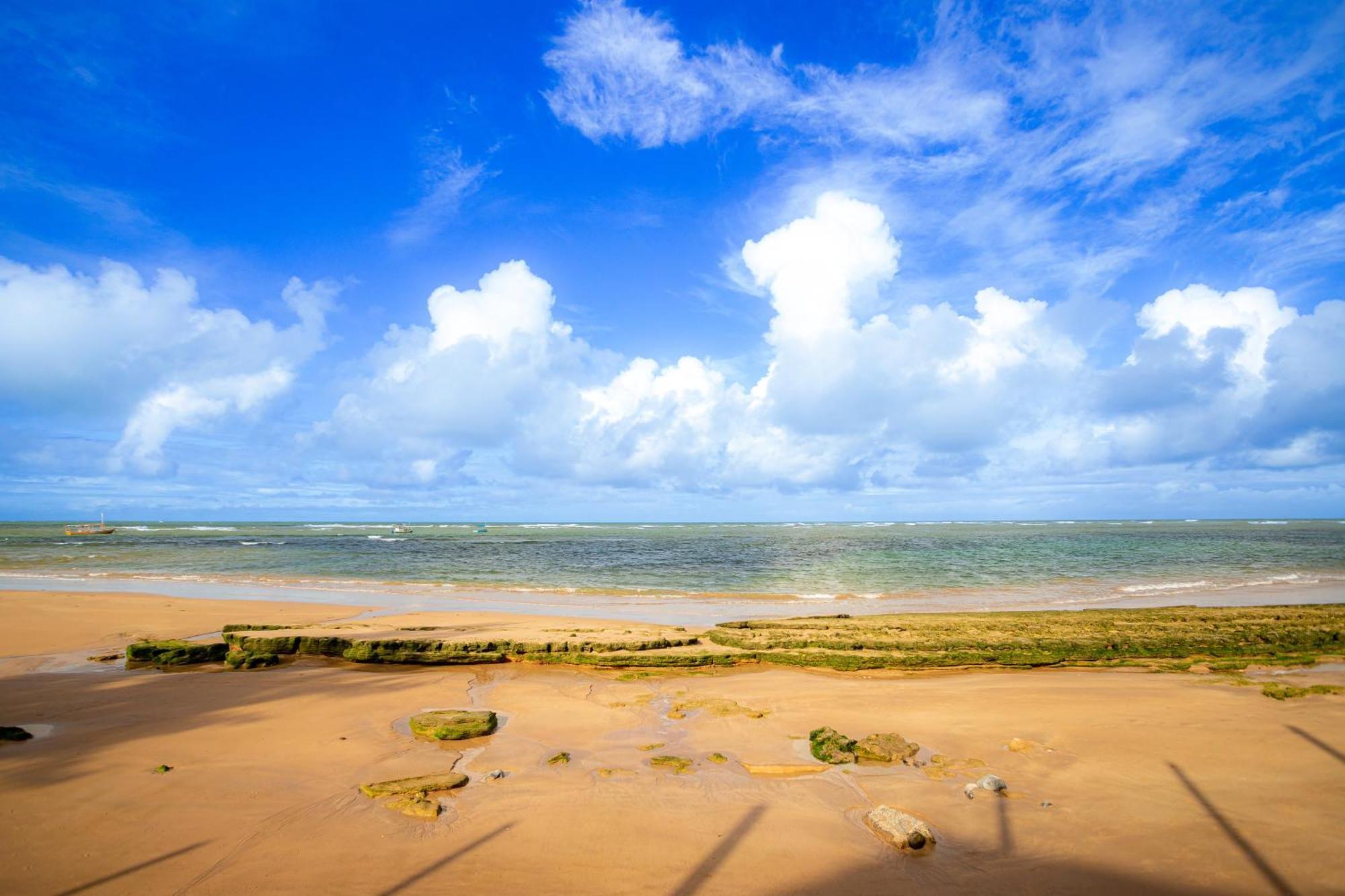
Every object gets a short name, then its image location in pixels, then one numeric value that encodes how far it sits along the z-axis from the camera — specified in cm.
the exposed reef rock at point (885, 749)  835
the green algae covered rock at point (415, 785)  733
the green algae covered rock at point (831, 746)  835
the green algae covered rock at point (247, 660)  1387
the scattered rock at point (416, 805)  683
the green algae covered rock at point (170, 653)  1395
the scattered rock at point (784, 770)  805
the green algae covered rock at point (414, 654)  1434
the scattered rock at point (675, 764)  817
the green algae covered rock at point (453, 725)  930
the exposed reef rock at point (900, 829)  615
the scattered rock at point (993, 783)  734
